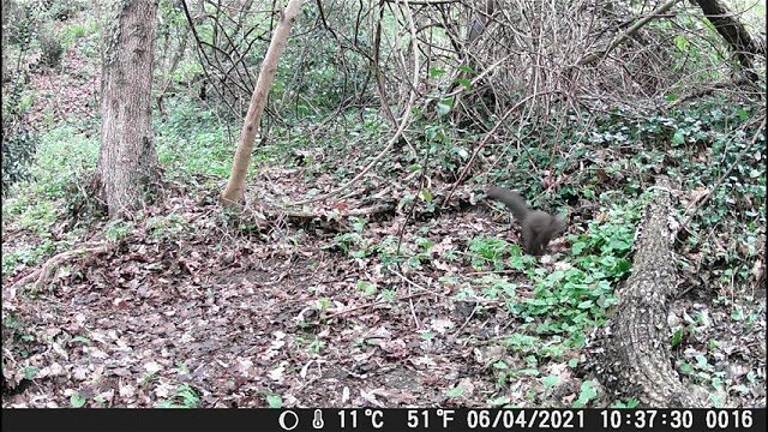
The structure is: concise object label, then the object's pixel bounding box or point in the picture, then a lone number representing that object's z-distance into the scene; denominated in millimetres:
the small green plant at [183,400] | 4098
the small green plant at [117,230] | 6527
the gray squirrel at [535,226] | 5426
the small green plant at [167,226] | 6500
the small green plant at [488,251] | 5562
